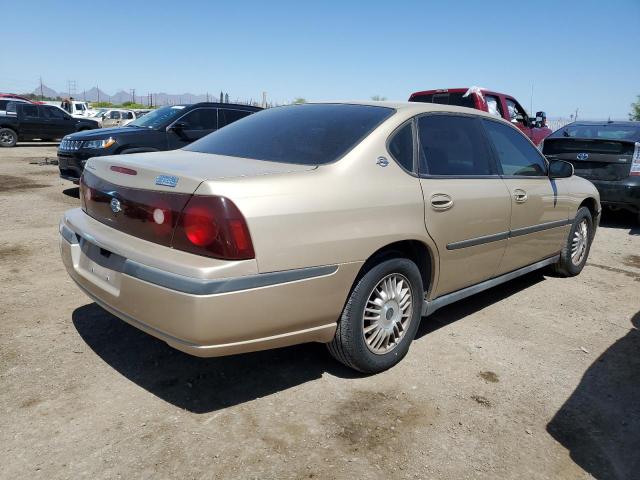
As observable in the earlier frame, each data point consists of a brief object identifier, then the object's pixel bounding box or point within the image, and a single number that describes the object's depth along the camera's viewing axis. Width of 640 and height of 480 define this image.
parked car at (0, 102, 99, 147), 18.00
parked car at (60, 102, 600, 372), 2.42
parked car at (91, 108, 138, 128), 30.39
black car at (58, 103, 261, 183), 7.93
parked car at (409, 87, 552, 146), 10.16
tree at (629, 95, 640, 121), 33.33
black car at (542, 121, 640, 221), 7.35
